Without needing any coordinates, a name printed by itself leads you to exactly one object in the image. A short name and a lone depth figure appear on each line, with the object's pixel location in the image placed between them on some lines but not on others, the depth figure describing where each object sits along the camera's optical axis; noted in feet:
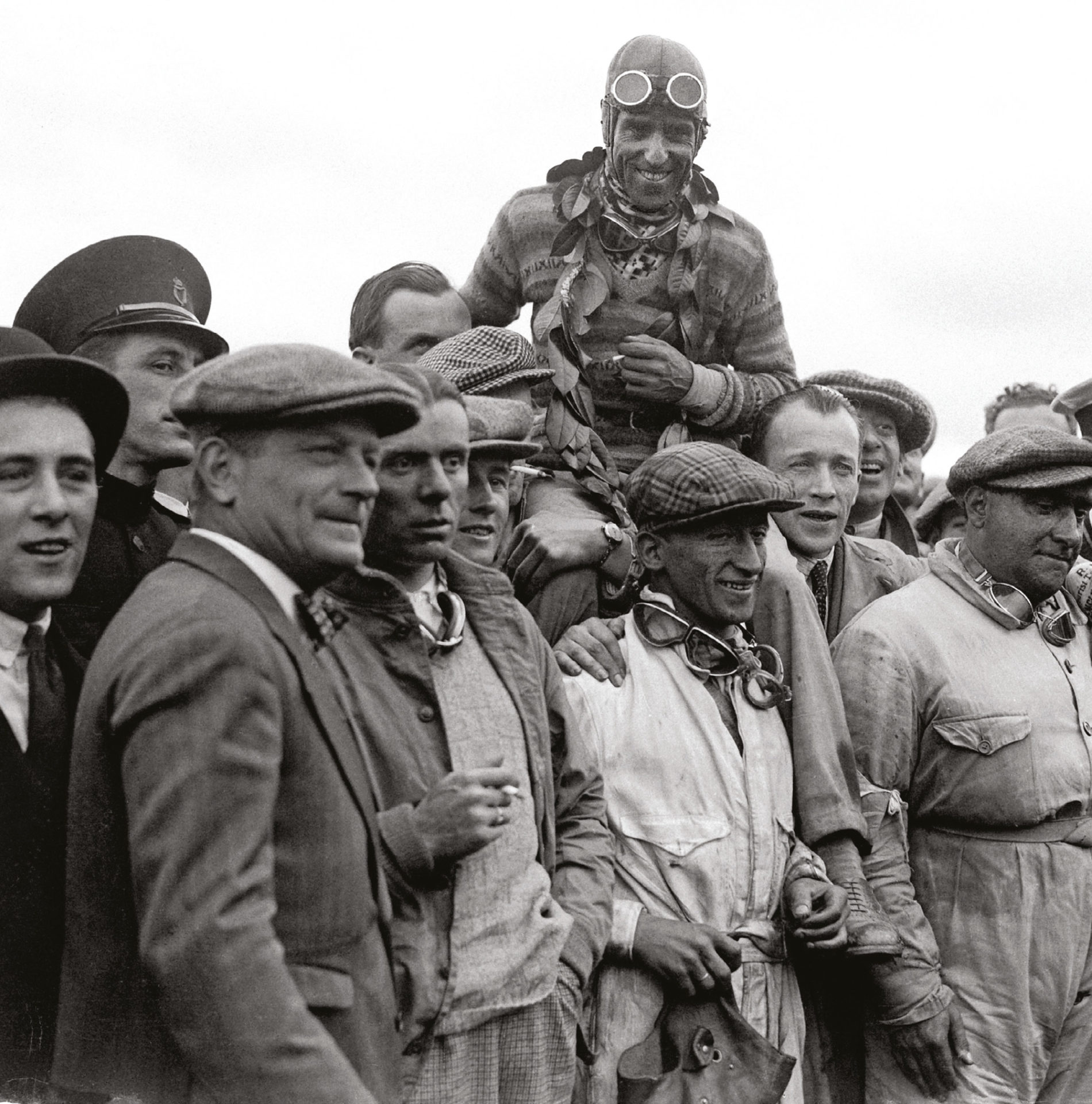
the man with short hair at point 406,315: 18.11
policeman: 12.69
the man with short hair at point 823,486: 16.99
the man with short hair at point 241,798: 7.45
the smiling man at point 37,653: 9.43
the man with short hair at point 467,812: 10.25
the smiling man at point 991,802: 14.96
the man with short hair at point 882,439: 20.66
